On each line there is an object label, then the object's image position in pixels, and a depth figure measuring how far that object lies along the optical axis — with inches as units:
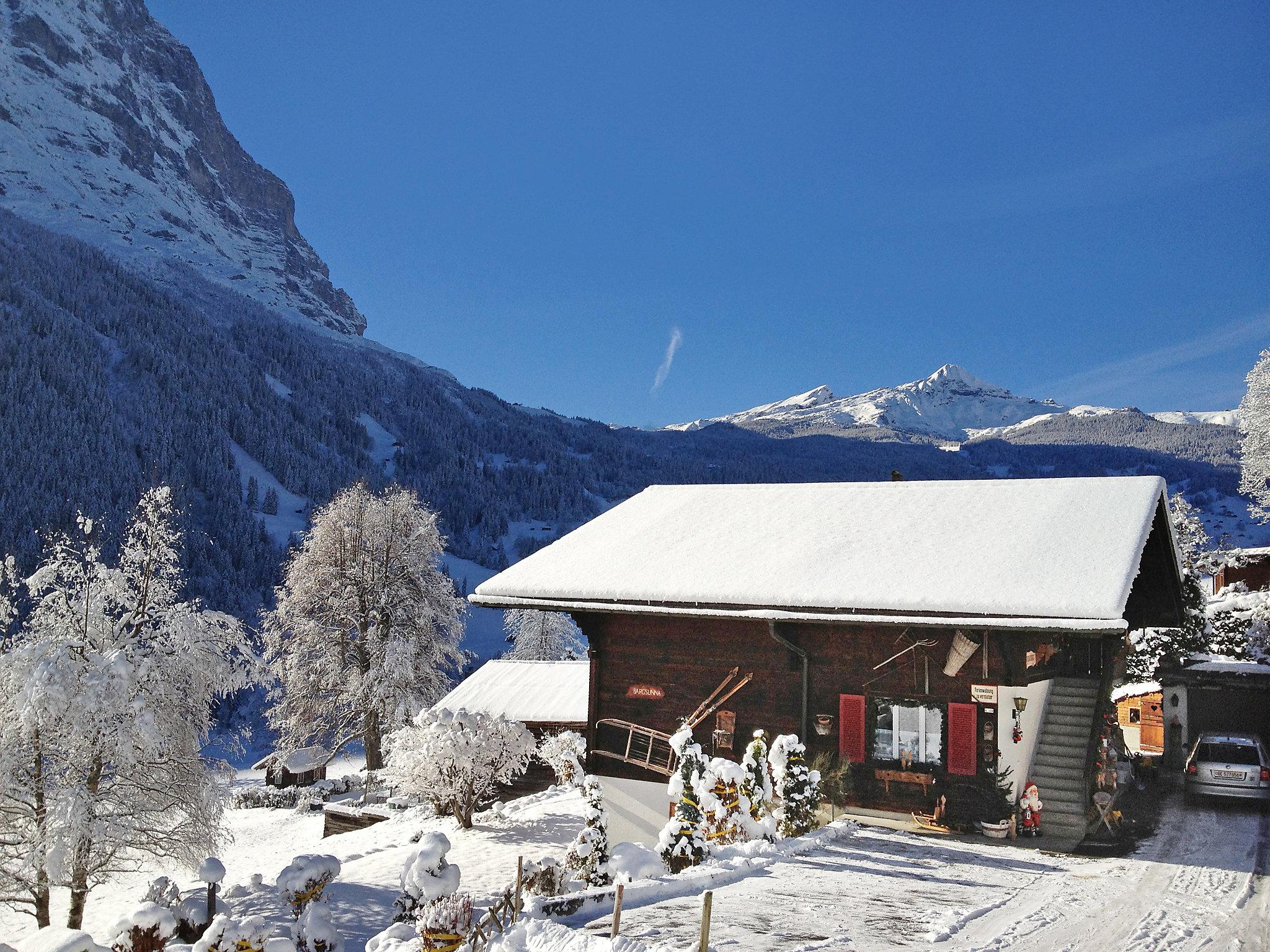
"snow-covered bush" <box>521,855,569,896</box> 434.0
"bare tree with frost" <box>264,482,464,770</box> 1255.5
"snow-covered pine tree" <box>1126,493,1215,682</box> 991.6
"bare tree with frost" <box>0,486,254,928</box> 576.1
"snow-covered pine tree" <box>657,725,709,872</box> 426.9
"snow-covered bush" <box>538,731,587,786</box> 898.1
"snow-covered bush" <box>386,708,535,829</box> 867.4
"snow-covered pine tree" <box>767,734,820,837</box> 485.1
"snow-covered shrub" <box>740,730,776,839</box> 448.1
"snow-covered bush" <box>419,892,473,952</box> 279.9
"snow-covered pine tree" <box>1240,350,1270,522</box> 1315.2
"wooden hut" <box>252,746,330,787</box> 1394.3
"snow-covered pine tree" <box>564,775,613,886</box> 503.2
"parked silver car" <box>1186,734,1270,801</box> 629.3
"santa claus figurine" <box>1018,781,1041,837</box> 509.7
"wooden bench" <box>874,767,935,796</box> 529.3
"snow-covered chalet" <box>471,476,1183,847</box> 506.6
